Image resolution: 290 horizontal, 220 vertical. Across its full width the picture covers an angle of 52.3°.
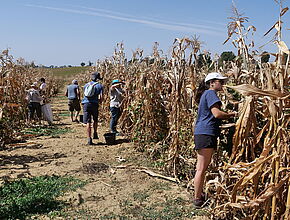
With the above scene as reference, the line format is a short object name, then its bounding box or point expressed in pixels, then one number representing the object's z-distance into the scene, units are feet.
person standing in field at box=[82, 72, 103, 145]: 24.14
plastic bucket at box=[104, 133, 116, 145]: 24.58
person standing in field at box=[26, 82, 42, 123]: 32.27
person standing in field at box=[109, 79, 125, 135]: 26.68
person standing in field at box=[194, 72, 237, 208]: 11.70
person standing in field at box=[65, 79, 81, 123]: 35.70
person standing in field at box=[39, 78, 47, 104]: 39.02
